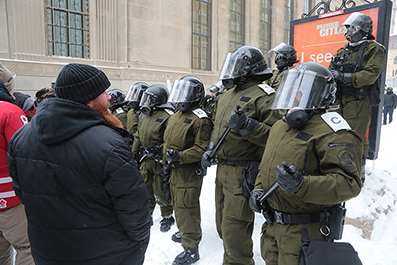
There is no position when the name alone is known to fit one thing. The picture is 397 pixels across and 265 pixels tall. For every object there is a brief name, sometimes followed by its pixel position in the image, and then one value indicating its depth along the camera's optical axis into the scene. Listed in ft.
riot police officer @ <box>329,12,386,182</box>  12.32
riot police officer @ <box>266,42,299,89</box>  13.97
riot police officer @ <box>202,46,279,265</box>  8.94
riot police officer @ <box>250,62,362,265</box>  5.59
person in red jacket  7.64
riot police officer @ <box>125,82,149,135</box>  17.87
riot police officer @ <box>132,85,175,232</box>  14.05
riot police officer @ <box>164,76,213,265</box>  11.09
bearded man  4.83
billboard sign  15.33
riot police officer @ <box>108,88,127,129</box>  20.15
